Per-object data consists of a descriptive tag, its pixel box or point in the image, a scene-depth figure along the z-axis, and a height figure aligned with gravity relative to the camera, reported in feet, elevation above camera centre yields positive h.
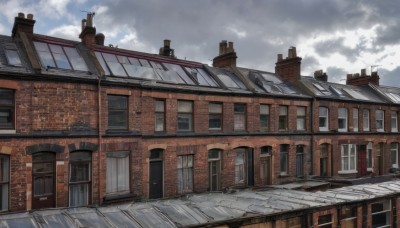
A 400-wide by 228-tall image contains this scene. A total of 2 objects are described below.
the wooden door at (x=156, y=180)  58.65 -9.90
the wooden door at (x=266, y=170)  73.46 -10.31
